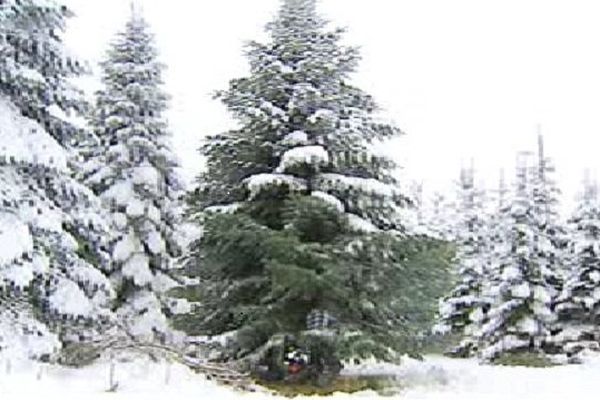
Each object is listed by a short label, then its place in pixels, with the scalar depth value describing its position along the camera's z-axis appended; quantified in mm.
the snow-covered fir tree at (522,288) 31609
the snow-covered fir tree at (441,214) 43969
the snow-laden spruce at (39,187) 14656
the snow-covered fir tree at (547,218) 31891
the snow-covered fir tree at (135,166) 25000
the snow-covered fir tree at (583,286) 32594
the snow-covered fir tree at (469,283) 36469
